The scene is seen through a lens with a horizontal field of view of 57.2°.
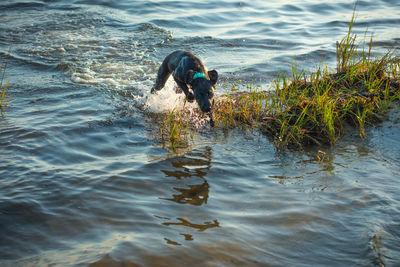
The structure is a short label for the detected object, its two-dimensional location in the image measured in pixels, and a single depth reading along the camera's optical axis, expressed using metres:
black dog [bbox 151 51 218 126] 6.05
